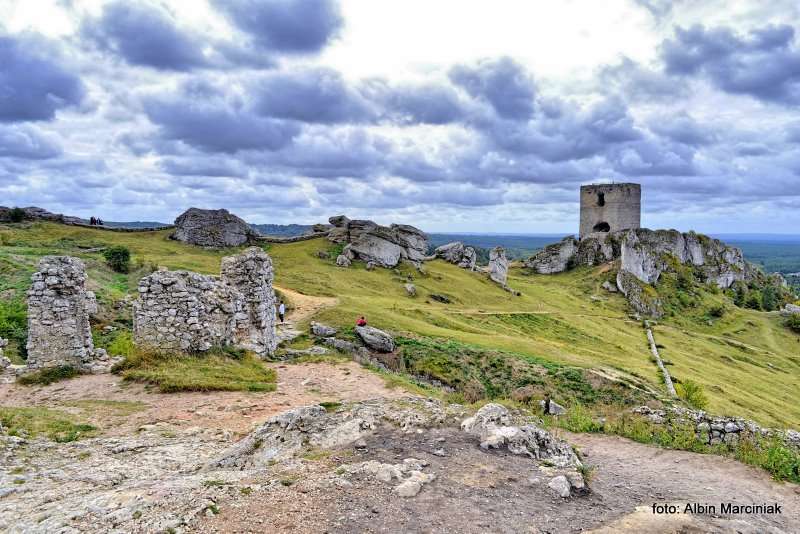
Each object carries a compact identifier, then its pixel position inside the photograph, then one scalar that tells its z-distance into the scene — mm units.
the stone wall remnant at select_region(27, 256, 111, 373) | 17016
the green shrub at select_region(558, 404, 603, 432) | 13867
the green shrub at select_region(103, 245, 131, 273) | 34781
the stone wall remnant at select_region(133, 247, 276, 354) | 16781
